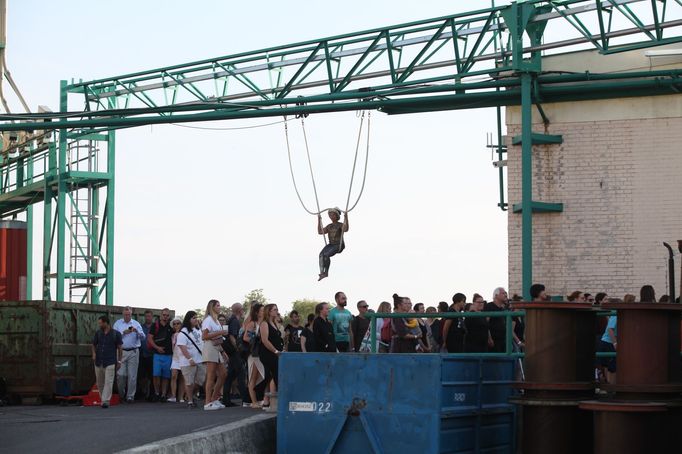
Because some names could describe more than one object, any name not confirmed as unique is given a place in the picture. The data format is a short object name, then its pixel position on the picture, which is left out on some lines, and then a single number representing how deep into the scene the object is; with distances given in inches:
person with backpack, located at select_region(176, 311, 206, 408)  823.7
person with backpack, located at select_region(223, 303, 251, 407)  807.1
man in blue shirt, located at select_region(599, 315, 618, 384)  640.4
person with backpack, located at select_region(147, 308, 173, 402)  895.1
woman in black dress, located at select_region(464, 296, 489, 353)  675.4
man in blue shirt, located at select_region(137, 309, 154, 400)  914.7
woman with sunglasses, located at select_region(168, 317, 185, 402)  850.1
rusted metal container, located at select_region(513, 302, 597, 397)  527.2
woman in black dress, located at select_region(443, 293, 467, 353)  695.7
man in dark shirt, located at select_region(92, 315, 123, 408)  840.3
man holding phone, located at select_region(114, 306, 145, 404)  897.5
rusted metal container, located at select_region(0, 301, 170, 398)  894.4
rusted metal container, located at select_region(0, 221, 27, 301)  1513.3
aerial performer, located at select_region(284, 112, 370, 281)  847.1
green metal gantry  926.4
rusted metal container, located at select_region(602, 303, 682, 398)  503.5
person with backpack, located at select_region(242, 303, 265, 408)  746.8
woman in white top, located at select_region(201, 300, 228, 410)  770.2
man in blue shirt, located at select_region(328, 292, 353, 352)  765.3
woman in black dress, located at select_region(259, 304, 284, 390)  724.7
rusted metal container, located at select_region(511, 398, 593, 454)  524.1
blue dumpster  542.6
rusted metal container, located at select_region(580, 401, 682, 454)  494.3
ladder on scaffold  1531.7
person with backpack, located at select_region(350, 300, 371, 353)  779.4
